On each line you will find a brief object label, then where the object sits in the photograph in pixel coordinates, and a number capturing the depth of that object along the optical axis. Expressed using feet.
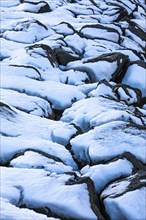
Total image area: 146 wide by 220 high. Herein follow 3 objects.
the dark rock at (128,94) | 32.78
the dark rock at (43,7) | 55.52
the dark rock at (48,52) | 37.89
